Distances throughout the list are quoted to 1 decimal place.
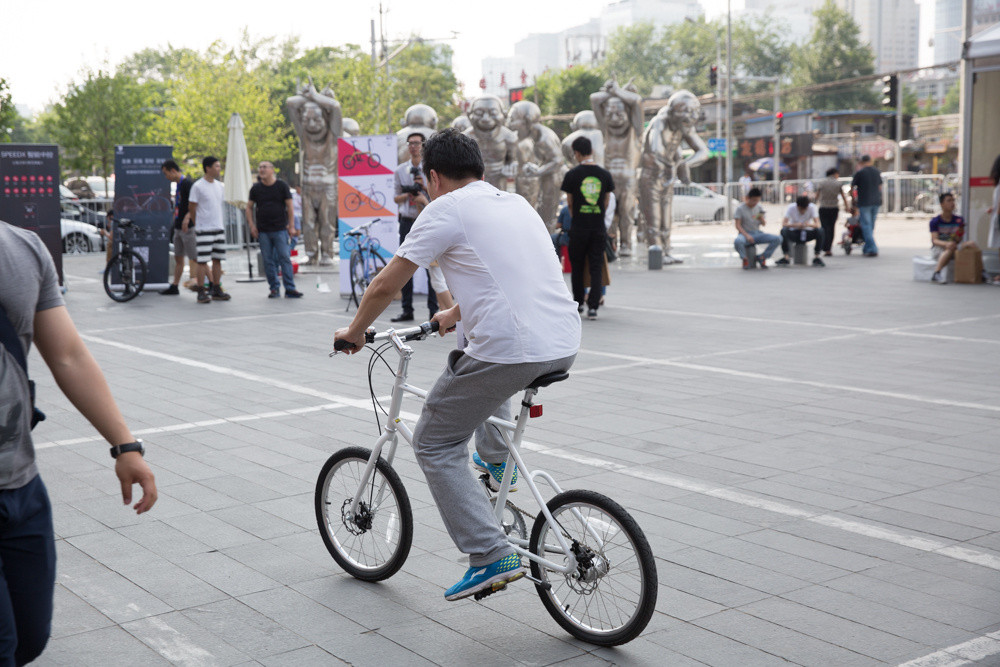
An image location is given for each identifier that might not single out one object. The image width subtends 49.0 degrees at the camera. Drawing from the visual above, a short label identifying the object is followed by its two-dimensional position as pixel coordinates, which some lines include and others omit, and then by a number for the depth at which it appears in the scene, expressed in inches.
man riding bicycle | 139.0
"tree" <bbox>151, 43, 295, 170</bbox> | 1765.5
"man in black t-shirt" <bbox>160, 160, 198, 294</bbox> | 605.3
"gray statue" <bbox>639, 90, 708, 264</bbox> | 794.8
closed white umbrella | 694.5
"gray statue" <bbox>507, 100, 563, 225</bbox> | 842.2
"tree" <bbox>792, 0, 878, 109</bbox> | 3870.6
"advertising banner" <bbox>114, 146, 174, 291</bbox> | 639.8
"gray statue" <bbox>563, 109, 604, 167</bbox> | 936.3
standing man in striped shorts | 592.7
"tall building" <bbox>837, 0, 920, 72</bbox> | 7638.3
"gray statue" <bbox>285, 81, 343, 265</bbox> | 805.2
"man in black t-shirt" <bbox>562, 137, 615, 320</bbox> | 475.8
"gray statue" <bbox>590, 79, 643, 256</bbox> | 818.2
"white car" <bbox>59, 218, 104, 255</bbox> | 1076.5
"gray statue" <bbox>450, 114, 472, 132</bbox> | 851.4
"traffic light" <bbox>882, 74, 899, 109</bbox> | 1107.9
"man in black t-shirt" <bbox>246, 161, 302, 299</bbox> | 579.5
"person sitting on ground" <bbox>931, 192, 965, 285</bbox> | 627.8
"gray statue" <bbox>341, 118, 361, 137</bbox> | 1059.2
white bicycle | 138.6
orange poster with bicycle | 590.9
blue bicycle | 573.3
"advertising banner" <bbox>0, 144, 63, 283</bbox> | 625.0
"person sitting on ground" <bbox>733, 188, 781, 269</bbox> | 745.0
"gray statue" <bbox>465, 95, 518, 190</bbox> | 766.5
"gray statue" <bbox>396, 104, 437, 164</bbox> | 789.2
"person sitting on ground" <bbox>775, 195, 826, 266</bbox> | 761.6
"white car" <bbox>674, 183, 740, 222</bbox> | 1551.4
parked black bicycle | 612.1
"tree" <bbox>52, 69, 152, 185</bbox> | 1503.4
